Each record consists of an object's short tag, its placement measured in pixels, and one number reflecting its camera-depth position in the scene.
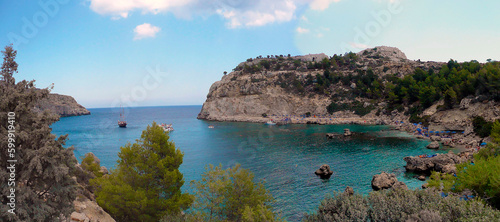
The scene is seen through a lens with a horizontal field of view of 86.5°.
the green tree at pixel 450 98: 69.88
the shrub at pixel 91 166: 27.03
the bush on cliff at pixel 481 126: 51.51
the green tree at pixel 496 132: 36.17
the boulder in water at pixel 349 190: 29.56
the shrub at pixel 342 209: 15.12
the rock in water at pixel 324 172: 37.44
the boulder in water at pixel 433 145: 50.88
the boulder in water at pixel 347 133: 69.99
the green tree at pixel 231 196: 19.53
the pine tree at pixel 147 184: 19.48
